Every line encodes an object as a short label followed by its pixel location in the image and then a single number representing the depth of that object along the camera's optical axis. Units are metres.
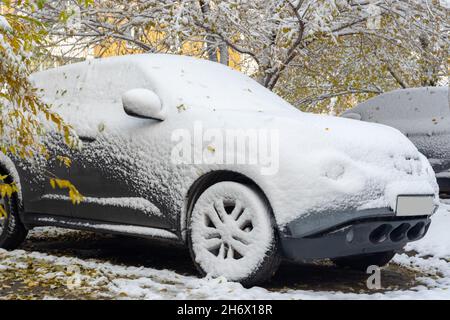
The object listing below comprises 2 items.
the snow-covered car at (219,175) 4.66
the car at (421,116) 9.19
